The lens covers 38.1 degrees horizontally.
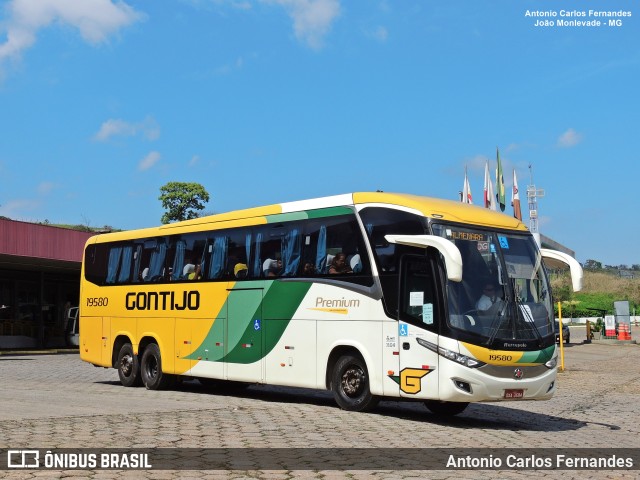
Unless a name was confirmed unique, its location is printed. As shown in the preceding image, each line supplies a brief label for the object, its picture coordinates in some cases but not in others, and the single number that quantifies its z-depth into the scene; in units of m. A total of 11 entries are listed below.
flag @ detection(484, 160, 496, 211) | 57.93
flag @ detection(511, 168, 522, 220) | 57.07
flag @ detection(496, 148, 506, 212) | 57.12
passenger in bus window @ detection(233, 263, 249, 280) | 17.50
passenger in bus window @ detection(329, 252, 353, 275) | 15.16
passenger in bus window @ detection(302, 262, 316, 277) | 15.87
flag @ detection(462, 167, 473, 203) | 60.05
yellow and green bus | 13.38
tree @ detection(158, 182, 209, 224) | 93.56
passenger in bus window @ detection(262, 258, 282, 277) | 16.69
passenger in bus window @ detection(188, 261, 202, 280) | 18.77
